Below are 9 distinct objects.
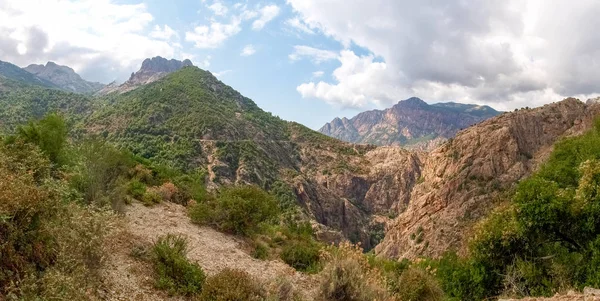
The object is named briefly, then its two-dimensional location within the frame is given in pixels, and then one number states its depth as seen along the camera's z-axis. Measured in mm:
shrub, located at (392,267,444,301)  11176
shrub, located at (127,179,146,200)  17531
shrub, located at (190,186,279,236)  16031
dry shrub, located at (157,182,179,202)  19281
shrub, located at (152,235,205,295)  8680
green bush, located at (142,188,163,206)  17016
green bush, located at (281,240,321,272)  13992
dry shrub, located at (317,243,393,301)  8492
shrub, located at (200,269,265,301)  7963
